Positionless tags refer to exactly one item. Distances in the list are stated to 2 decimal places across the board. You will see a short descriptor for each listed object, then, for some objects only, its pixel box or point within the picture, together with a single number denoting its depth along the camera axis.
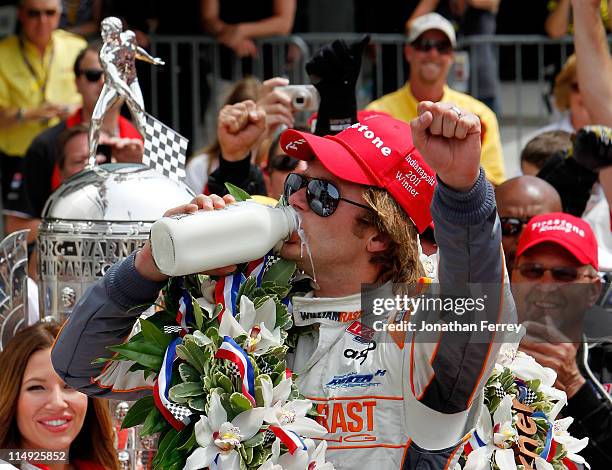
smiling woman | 8.03
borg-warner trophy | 7.89
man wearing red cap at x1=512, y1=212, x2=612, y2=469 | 8.28
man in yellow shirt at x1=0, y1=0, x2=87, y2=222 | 16.03
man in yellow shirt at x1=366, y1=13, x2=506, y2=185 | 14.99
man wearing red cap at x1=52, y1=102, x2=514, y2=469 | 5.89
